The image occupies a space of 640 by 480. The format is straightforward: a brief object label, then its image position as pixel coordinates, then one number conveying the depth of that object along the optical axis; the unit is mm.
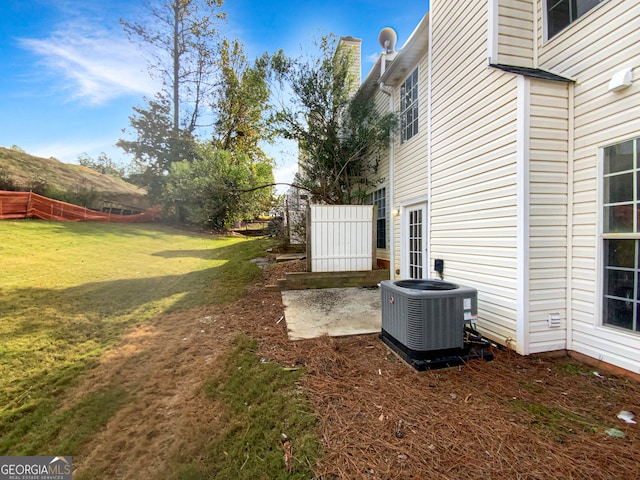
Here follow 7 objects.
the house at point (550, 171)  2564
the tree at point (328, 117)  7895
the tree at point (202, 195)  16562
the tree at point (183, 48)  18656
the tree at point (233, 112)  21312
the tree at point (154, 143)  20656
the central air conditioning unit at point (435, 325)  2756
